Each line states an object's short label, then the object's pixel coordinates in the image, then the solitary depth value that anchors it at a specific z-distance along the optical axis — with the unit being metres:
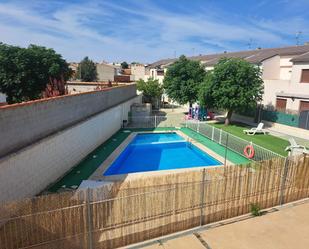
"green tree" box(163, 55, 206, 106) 31.28
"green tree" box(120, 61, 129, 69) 113.25
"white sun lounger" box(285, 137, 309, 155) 16.02
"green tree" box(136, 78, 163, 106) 37.53
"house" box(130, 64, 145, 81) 68.60
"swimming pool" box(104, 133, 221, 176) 16.56
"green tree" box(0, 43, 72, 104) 25.52
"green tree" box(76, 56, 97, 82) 61.22
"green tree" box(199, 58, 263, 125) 23.92
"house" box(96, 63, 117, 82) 65.34
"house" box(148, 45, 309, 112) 24.48
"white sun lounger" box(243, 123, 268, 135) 22.89
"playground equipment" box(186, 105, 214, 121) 30.41
